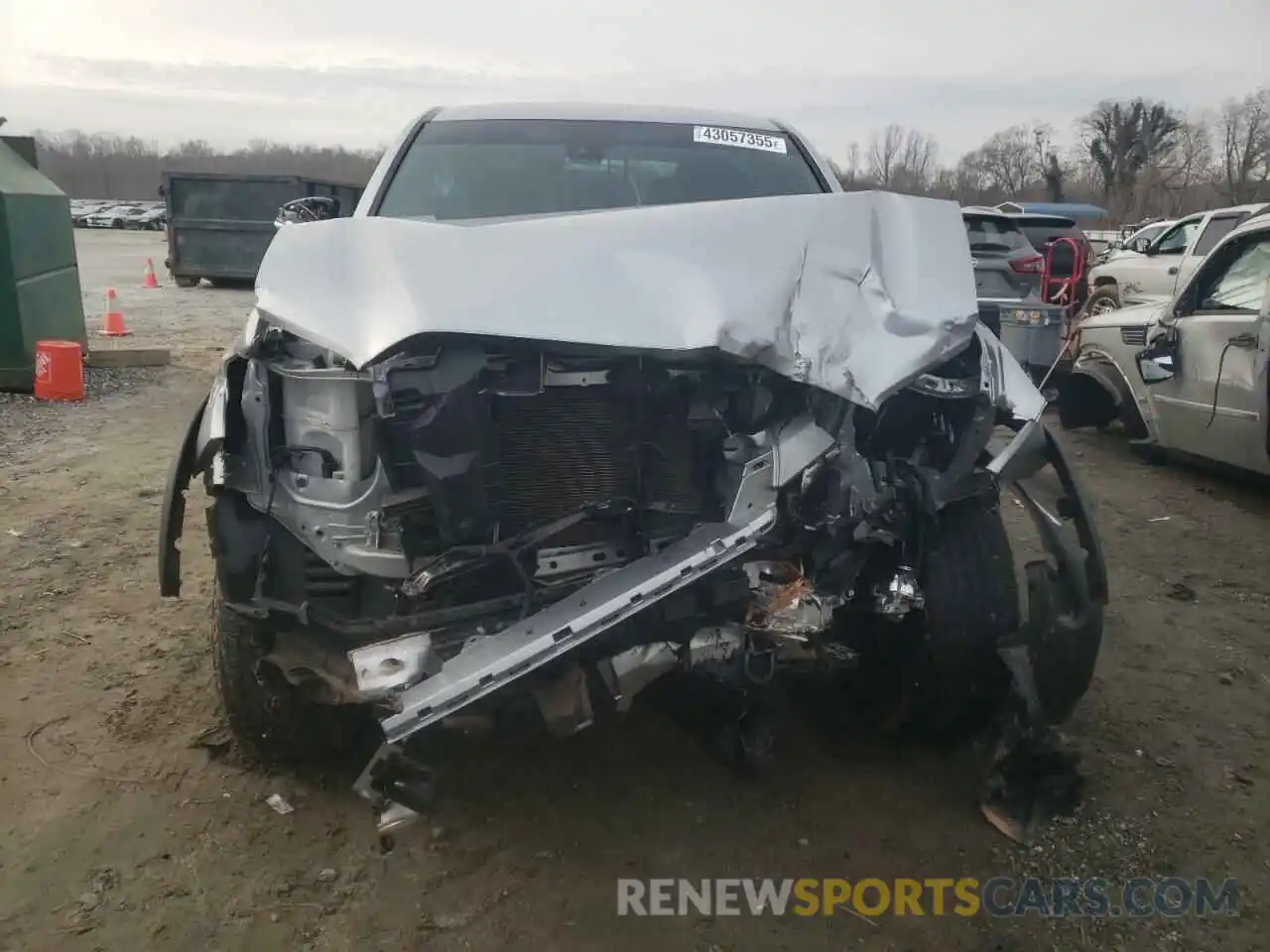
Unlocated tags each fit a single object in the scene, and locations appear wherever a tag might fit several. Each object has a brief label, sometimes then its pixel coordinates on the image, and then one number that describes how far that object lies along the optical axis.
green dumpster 8.08
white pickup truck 10.84
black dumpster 16.80
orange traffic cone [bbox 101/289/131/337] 11.82
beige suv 5.36
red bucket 8.03
